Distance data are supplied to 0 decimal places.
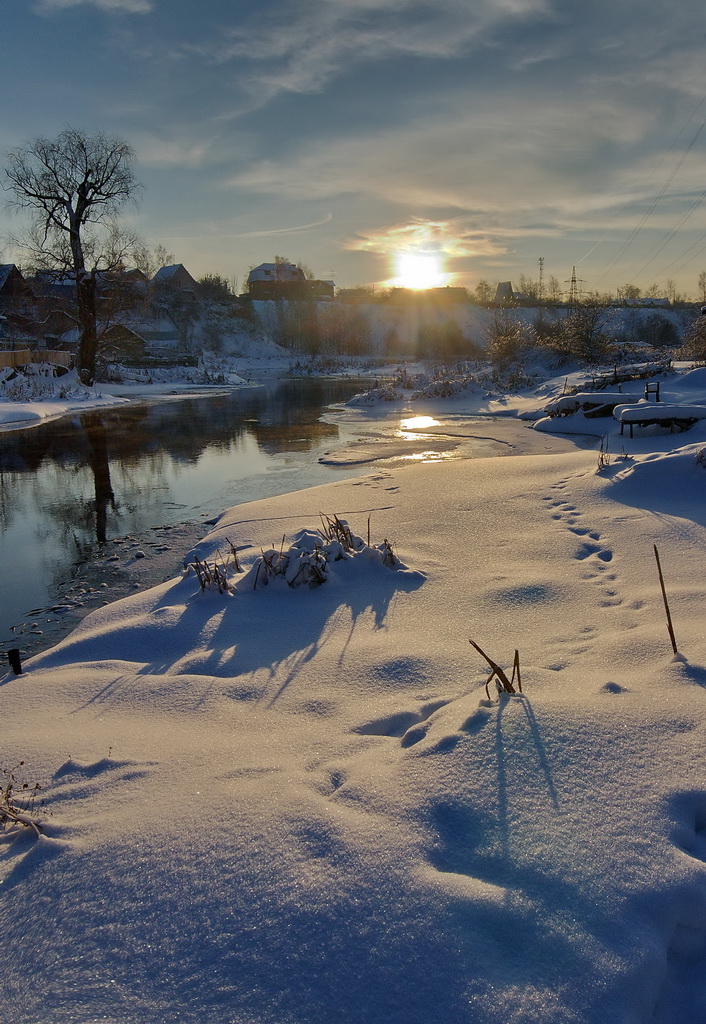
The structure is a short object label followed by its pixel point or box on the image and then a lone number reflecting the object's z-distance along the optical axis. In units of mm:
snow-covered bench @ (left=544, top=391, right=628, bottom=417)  13989
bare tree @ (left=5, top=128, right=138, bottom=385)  26484
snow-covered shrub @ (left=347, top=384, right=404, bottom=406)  22750
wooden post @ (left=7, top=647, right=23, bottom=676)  3723
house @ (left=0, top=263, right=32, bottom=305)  40750
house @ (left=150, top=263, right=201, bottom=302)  63156
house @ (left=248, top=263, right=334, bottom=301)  79750
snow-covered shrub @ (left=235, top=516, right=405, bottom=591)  4590
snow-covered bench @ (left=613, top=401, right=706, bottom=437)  9680
